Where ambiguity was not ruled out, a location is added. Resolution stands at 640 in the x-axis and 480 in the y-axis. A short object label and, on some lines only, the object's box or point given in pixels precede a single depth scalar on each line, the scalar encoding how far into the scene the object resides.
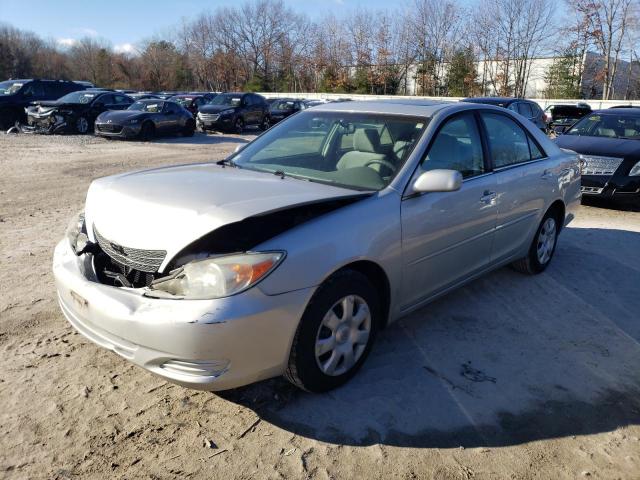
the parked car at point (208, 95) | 28.61
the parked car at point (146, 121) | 17.05
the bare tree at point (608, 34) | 34.19
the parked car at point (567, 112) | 20.36
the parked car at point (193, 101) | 27.51
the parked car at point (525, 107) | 13.17
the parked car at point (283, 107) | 24.12
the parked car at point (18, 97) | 18.50
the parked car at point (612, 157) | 8.22
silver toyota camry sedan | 2.55
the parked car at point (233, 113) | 21.11
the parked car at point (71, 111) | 17.70
